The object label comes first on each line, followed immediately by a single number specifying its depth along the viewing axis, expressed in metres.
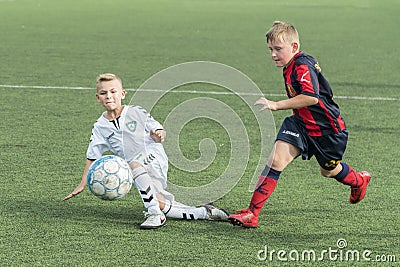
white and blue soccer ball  11.53
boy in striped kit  11.55
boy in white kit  11.91
